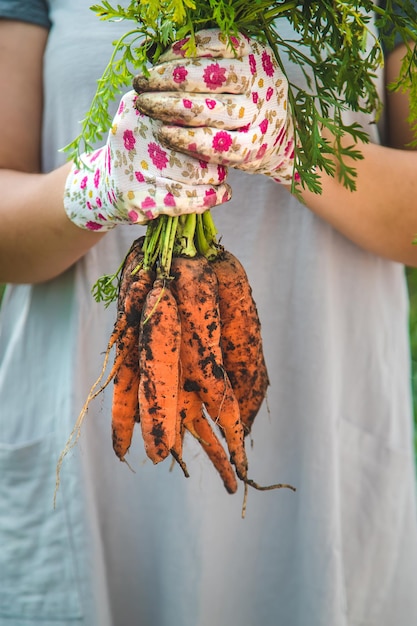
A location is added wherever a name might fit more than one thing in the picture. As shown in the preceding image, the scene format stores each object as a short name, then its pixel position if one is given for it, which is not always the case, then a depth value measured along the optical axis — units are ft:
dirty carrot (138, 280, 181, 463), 2.89
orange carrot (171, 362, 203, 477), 3.11
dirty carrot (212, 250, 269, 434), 3.09
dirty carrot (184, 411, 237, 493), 3.36
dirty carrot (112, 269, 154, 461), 2.96
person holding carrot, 3.59
